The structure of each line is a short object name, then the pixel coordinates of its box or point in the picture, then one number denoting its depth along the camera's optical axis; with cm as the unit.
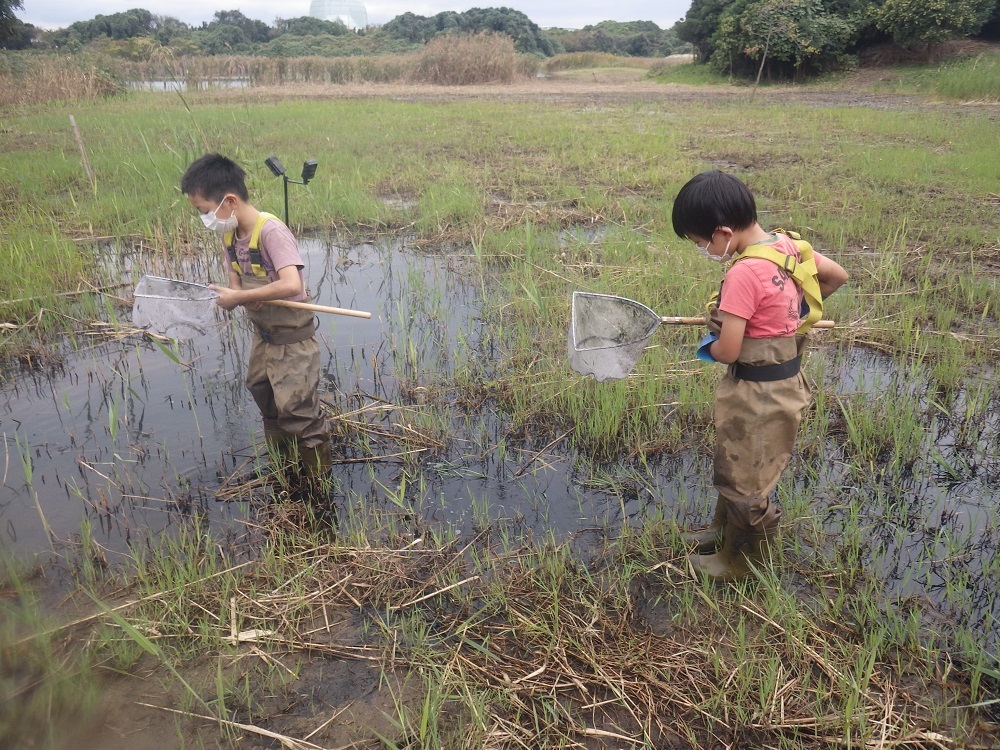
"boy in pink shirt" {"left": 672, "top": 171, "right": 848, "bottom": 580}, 195
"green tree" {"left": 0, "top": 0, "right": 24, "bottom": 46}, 1853
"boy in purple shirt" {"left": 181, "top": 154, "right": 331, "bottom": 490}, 256
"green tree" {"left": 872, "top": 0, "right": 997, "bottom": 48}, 1491
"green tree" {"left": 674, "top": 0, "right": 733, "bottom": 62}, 2000
